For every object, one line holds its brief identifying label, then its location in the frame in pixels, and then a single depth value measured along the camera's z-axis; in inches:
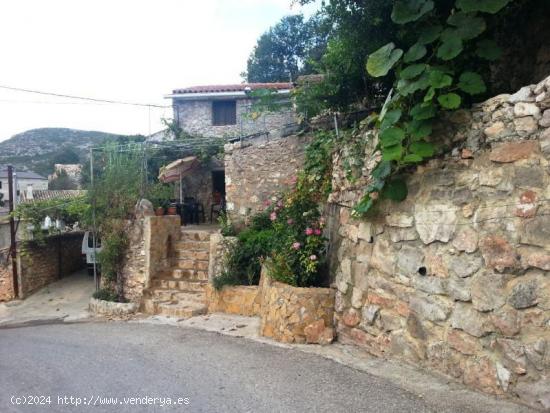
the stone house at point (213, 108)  580.4
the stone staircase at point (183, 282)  295.9
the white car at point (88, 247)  403.5
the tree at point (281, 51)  938.1
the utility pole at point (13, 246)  410.3
